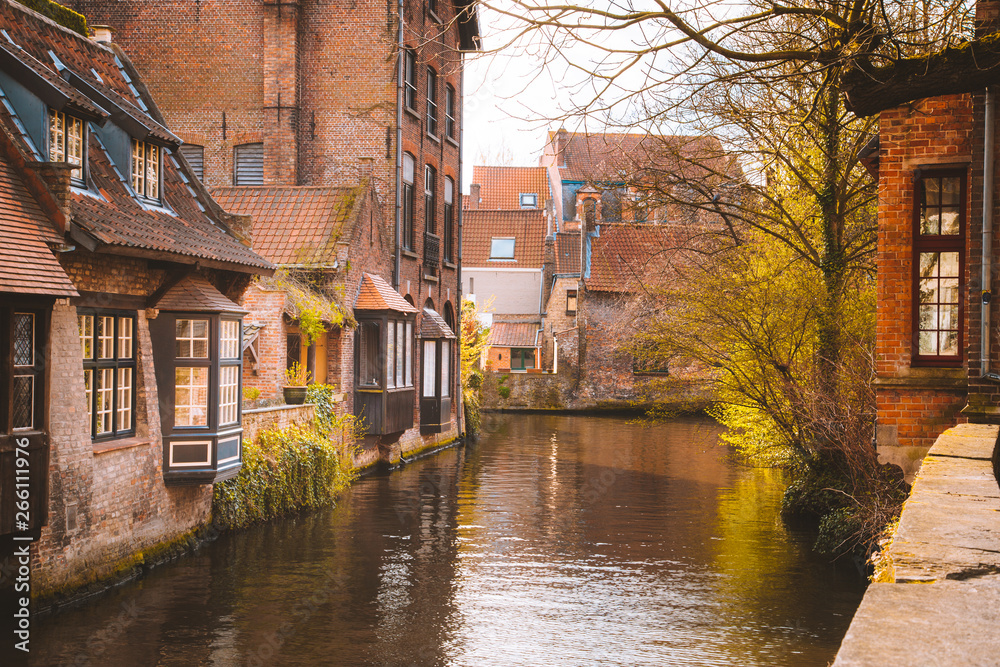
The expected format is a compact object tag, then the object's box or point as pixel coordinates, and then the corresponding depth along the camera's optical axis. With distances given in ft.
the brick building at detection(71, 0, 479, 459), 70.74
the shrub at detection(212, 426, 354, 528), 43.06
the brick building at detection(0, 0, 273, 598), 28.86
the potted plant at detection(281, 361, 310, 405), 52.60
